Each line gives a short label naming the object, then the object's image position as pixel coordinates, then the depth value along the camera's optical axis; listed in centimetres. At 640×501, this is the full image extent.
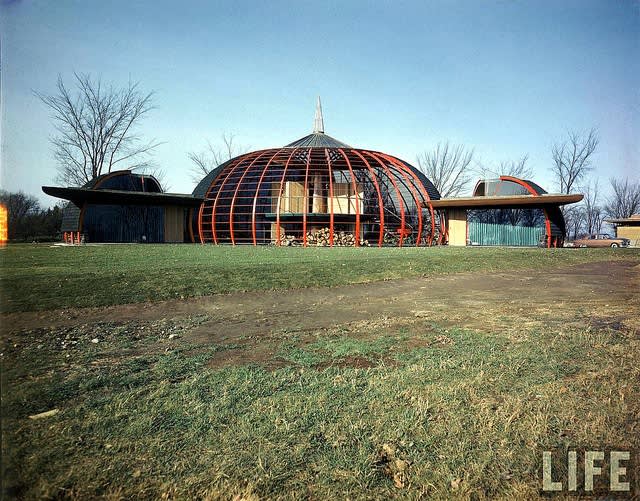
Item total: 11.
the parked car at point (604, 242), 3652
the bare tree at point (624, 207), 4758
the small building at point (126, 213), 2762
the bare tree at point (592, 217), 5898
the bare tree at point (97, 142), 3189
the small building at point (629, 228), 3969
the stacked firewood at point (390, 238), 2866
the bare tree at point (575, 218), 6519
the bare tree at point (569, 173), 4503
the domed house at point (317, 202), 2802
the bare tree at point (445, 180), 5047
